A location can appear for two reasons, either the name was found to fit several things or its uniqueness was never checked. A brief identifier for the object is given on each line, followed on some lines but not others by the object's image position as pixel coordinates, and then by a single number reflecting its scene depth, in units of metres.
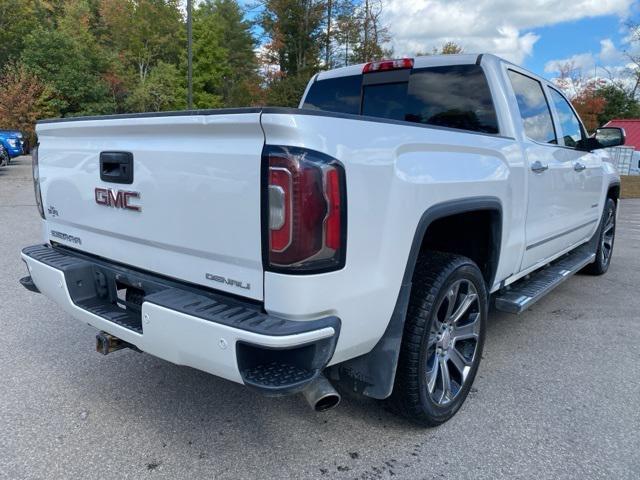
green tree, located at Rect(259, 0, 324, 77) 26.11
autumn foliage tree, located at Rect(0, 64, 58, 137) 25.56
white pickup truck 1.89
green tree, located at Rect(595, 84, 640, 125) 45.16
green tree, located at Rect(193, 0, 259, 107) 38.31
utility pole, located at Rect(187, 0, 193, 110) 18.02
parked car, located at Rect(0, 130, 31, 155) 16.95
